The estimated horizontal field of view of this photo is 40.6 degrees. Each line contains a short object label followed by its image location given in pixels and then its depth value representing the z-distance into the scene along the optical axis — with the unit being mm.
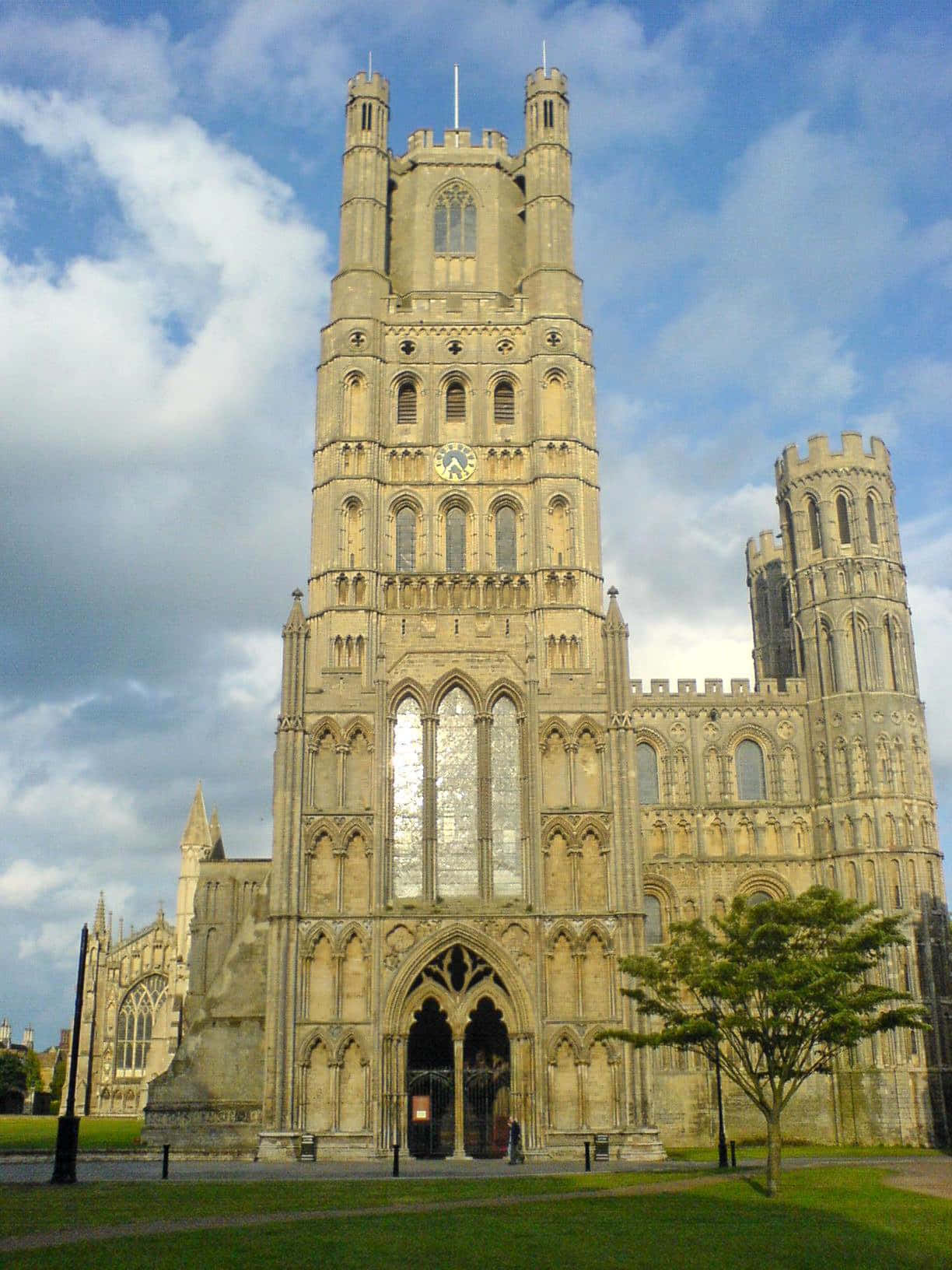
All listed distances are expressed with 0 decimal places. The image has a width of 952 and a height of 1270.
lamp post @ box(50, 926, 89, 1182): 30188
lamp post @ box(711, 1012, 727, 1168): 37188
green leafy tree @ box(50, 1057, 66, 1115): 110288
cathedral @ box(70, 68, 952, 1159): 43844
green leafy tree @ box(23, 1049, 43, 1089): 114812
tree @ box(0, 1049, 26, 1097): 105562
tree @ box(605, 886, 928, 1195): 30062
